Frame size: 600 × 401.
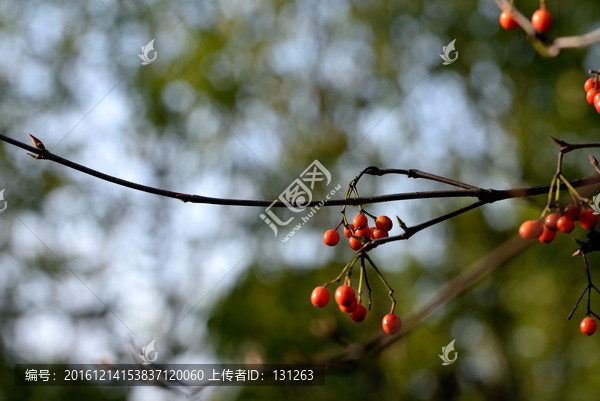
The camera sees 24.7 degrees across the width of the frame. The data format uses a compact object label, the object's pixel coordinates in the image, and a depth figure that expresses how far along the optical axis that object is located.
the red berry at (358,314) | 0.60
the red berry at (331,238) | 0.62
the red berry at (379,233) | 0.60
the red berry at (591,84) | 0.61
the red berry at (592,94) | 0.60
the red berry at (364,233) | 0.60
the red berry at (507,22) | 0.55
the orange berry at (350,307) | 0.59
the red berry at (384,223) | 0.60
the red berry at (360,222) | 0.60
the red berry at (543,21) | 0.54
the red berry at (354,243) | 0.60
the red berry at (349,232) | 0.61
